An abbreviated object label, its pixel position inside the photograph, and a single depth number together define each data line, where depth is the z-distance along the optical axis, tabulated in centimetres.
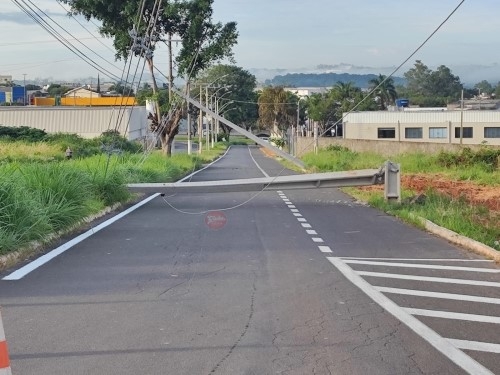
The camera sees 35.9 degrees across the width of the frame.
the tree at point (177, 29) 4403
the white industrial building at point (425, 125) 6750
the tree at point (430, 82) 16050
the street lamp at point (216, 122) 13024
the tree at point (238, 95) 14138
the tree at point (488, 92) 19012
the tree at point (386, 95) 12088
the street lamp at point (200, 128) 8150
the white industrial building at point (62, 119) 7169
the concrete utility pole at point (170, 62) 4658
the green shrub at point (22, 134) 5600
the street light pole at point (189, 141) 6256
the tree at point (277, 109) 11969
